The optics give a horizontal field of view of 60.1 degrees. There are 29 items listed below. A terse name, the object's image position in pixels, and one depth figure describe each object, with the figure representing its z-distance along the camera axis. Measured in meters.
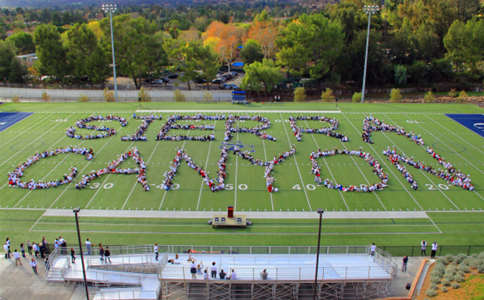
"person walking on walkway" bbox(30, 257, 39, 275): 19.77
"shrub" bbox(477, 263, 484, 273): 19.02
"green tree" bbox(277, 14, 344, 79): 60.75
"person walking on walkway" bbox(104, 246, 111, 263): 19.62
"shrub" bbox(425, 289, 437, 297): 18.22
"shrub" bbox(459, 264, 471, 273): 19.27
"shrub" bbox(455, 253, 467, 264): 20.28
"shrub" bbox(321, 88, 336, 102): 55.50
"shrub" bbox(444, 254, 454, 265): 20.49
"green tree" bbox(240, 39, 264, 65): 76.62
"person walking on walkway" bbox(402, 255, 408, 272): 19.89
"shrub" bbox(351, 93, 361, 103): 54.22
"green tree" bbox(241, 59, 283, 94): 57.75
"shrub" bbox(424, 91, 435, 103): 53.25
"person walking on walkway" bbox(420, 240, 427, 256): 21.39
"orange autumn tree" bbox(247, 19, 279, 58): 75.12
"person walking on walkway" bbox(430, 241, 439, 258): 20.88
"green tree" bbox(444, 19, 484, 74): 62.00
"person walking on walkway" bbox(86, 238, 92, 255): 20.88
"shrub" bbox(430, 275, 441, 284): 19.05
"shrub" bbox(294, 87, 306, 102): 56.53
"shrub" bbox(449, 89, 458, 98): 56.86
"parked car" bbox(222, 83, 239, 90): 64.97
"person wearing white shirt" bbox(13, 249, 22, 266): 20.45
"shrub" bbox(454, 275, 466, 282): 18.70
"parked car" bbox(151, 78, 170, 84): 71.25
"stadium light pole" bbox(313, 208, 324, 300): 17.14
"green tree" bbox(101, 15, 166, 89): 61.88
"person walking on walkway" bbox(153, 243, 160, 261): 19.78
